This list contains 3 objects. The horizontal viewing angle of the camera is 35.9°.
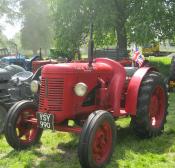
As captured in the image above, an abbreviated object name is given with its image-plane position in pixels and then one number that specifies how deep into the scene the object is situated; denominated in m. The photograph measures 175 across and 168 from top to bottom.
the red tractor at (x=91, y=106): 3.70
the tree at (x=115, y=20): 12.13
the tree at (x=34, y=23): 42.51
